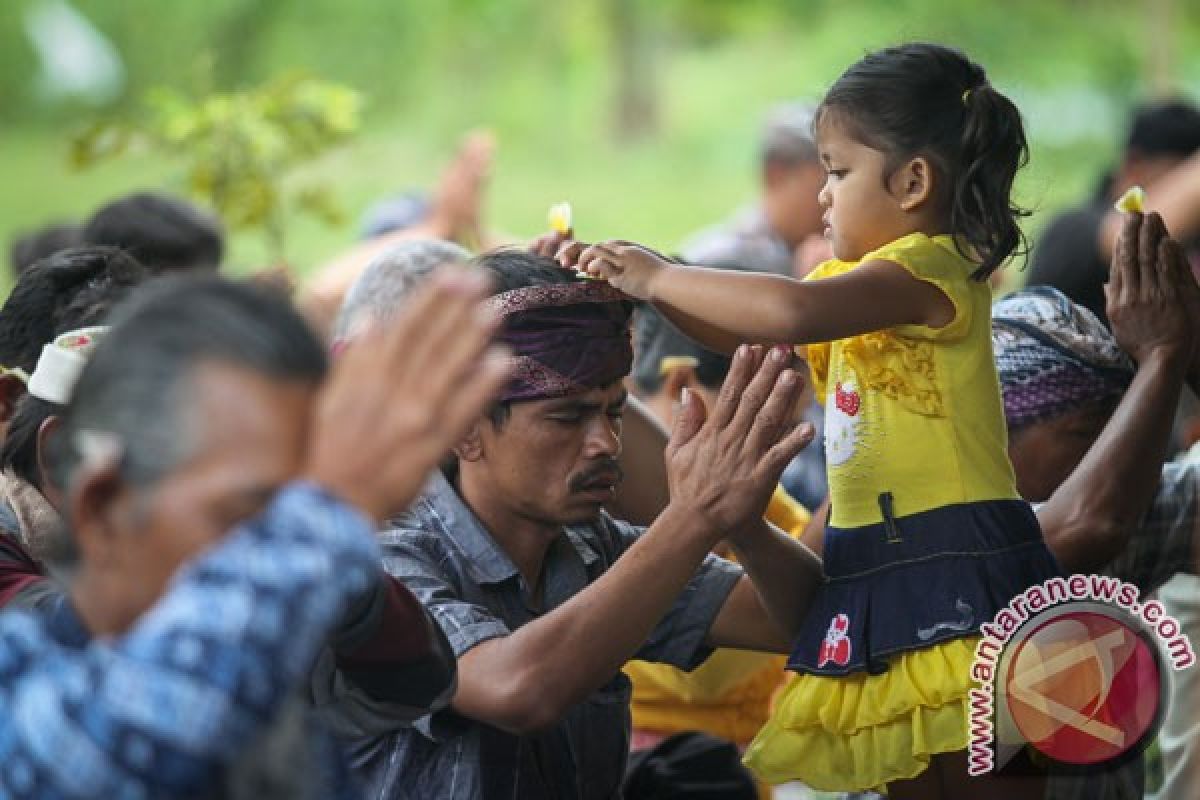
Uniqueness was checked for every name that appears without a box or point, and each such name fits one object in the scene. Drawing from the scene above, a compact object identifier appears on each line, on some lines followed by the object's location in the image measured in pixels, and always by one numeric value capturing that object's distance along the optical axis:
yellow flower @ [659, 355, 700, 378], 7.18
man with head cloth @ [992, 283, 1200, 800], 5.74
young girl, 4.99
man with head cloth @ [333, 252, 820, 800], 4.60
